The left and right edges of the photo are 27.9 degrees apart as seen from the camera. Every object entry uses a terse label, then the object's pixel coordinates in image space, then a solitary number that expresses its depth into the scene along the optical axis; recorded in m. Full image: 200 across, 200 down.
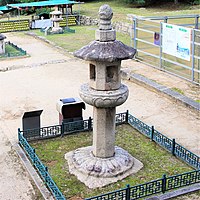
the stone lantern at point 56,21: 32.89
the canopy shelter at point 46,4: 35.91
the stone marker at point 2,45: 24.75
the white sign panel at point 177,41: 17.88
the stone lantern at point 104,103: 9.51
